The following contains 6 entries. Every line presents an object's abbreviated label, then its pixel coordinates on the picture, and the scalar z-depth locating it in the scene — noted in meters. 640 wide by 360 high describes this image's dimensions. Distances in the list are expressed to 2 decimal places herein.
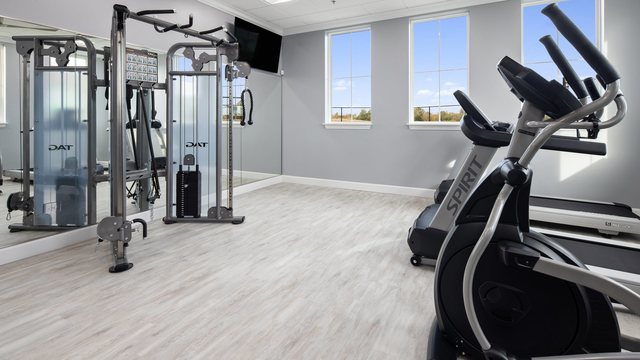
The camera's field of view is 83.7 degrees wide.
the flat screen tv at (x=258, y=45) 5.57
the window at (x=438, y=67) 5.21
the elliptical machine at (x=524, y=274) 1.24
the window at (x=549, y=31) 4.42
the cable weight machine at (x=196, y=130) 3.85
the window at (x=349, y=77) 5.97
